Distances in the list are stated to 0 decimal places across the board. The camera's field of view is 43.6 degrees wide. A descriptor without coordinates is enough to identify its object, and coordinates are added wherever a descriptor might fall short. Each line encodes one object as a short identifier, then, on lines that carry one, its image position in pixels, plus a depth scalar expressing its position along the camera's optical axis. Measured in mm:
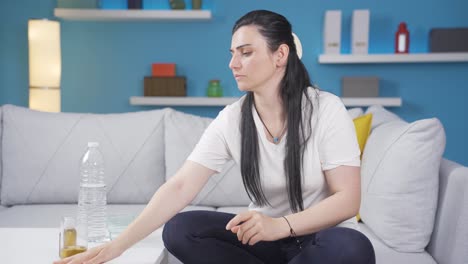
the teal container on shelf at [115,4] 4316
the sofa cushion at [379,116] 2639
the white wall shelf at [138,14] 4117
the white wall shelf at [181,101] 4184
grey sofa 2652
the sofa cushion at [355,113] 2715
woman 1662
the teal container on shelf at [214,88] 4237
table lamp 3916
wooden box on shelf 4207
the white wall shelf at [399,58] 4070
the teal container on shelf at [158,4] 4305
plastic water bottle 1803
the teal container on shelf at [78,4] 4227
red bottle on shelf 4105
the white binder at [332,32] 4074
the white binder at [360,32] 4055
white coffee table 1545
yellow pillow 2442
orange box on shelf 4230
